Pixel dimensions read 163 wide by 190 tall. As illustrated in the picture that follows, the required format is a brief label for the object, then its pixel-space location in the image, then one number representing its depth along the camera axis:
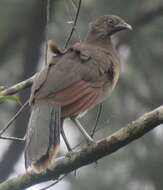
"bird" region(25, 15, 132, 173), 9.04
